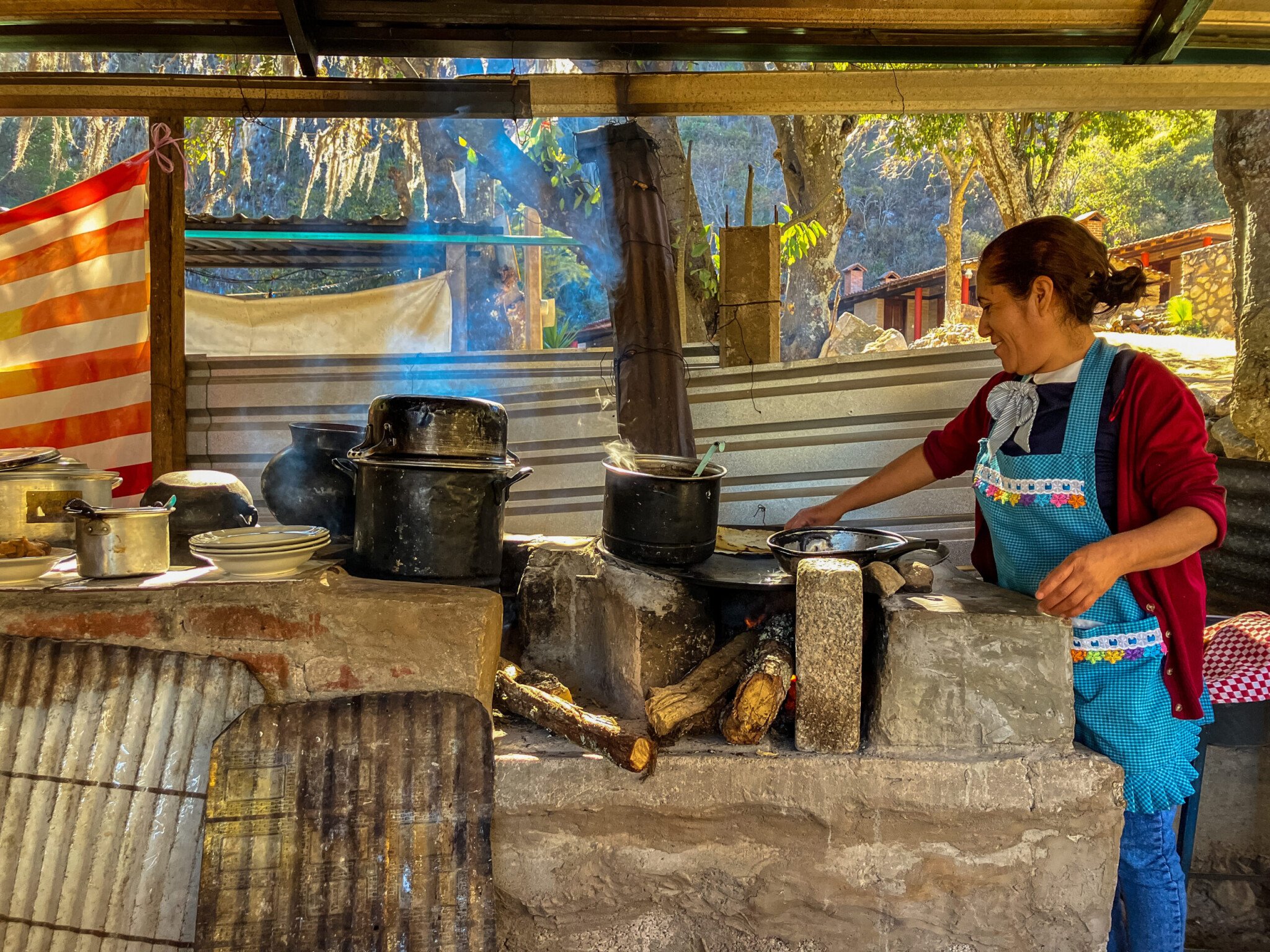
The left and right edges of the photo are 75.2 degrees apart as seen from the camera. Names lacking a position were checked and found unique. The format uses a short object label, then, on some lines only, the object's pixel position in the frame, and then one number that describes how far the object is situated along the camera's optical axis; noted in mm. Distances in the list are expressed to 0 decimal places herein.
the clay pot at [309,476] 3246
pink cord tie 4309
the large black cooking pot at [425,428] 2709
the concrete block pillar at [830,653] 2455
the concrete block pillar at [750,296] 5594
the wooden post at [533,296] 11672
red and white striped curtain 4824
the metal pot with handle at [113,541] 2568
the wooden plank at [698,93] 3562
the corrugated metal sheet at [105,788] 2334
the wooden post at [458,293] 8773
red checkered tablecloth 2797
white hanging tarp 8375
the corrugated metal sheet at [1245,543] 5344
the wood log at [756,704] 2494
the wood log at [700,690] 2504
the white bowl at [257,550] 2498
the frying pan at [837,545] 2646
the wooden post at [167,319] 4707
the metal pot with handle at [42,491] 2996
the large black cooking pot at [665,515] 2727
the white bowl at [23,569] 2566
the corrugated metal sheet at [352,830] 2248
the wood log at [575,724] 2412
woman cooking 2256
